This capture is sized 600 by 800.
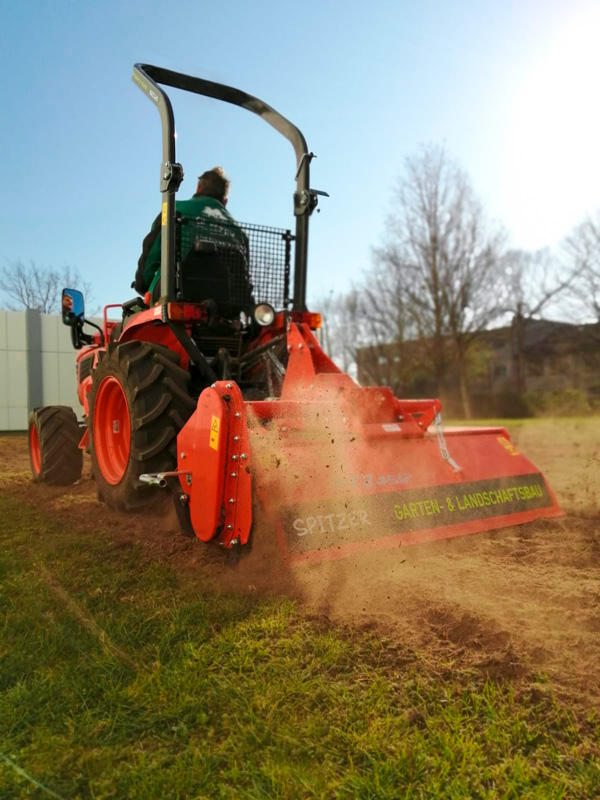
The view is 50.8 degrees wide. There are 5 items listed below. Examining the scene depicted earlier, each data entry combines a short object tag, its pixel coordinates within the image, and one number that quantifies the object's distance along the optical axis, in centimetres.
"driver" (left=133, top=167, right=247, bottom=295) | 449
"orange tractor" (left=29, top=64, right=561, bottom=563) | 326
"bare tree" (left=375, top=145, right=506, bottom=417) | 2141
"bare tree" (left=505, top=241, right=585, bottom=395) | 2578
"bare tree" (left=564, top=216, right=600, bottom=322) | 2519
